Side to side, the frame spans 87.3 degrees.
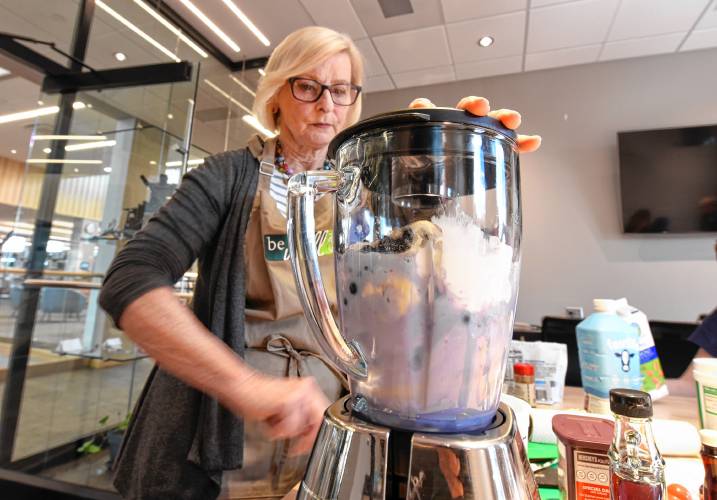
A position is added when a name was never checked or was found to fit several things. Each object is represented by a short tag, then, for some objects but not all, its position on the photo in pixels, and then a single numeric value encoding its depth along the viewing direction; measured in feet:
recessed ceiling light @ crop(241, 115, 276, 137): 9.46
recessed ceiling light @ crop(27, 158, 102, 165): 6.43
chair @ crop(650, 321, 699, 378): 4.84
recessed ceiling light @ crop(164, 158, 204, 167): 6.77
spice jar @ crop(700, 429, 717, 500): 1.07
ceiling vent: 7.14
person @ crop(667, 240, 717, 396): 3.80
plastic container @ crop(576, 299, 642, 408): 2.26
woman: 1.56
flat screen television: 7.82
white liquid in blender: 1.02
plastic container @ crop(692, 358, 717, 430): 1.74
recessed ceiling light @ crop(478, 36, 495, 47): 8.11
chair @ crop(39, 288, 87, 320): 6.29
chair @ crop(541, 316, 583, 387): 4.91
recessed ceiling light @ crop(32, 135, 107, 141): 6.42
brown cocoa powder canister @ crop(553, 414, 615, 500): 1.23
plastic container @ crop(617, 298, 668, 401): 2.46
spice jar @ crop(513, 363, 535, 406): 2.45
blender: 0.94
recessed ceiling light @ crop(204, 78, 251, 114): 8.99
